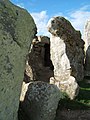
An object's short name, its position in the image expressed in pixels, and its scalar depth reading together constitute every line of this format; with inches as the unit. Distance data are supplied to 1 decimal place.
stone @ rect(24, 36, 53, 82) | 337.0
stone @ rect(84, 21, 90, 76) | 361.6
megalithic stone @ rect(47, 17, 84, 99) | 319.1
